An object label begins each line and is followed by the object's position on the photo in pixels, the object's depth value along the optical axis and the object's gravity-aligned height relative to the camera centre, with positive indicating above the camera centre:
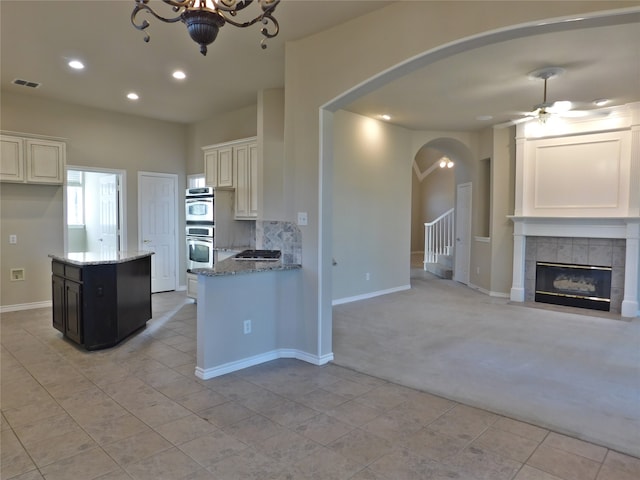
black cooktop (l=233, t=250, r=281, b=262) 3.97 -0.37
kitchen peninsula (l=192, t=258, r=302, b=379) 3.32 -0.84
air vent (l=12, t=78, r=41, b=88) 5.05 +1.71
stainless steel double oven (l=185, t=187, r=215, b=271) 5.89 -0.12
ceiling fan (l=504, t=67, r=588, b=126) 4.17 +1.36
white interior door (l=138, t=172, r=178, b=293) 6.91 -0.08
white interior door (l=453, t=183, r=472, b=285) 7.91 -0.27
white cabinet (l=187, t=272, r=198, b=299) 6.02 -1.02
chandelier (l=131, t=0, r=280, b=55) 2.05 +1.06
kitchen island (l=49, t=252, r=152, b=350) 3.94 -0.81
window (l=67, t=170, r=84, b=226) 7.68 +0.34
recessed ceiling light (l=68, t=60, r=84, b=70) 4.38 +1.70
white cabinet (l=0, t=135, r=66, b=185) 5.29 +0.78
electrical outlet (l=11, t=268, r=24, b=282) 5.64 -0.80
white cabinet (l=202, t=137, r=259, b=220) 5.66 +0.71
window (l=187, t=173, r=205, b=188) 7.23 +0.68
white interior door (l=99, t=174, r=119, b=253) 6.72 +0.10
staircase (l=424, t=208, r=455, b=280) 8.90 -0.63
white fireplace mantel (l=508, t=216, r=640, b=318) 5.57 -0.19
